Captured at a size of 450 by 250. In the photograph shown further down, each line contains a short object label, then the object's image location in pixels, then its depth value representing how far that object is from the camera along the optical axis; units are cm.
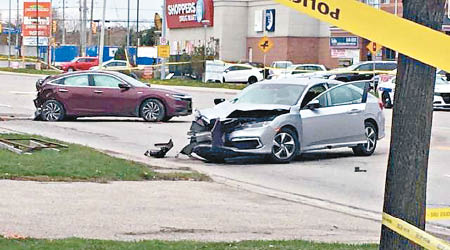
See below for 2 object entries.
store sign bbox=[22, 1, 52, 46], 9275
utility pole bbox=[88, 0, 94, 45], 11256
